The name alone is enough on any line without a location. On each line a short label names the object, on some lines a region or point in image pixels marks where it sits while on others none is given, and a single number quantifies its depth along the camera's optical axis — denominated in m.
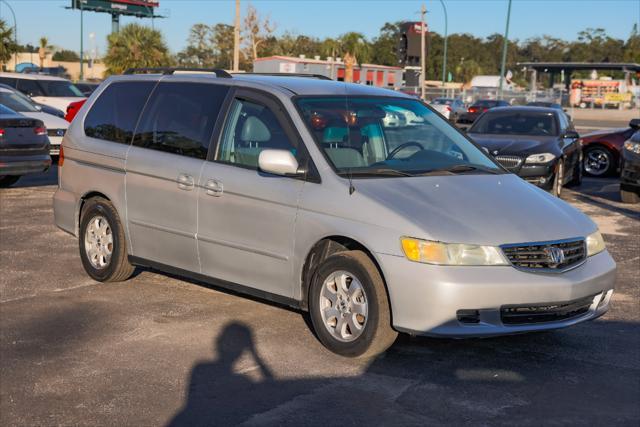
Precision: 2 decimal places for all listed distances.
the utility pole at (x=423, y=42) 52.59
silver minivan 5.32
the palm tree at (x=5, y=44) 54.81
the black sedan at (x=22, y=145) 12.84
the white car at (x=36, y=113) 16.64
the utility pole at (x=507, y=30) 51.65
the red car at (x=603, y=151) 18.19
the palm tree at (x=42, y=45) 82.61
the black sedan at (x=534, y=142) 13.55
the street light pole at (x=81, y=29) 80.51
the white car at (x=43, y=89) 22.11
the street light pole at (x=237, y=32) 36.81
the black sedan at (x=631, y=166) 13.31
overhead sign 97.12
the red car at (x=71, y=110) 19.36
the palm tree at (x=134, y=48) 54.81
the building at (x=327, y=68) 74.31
